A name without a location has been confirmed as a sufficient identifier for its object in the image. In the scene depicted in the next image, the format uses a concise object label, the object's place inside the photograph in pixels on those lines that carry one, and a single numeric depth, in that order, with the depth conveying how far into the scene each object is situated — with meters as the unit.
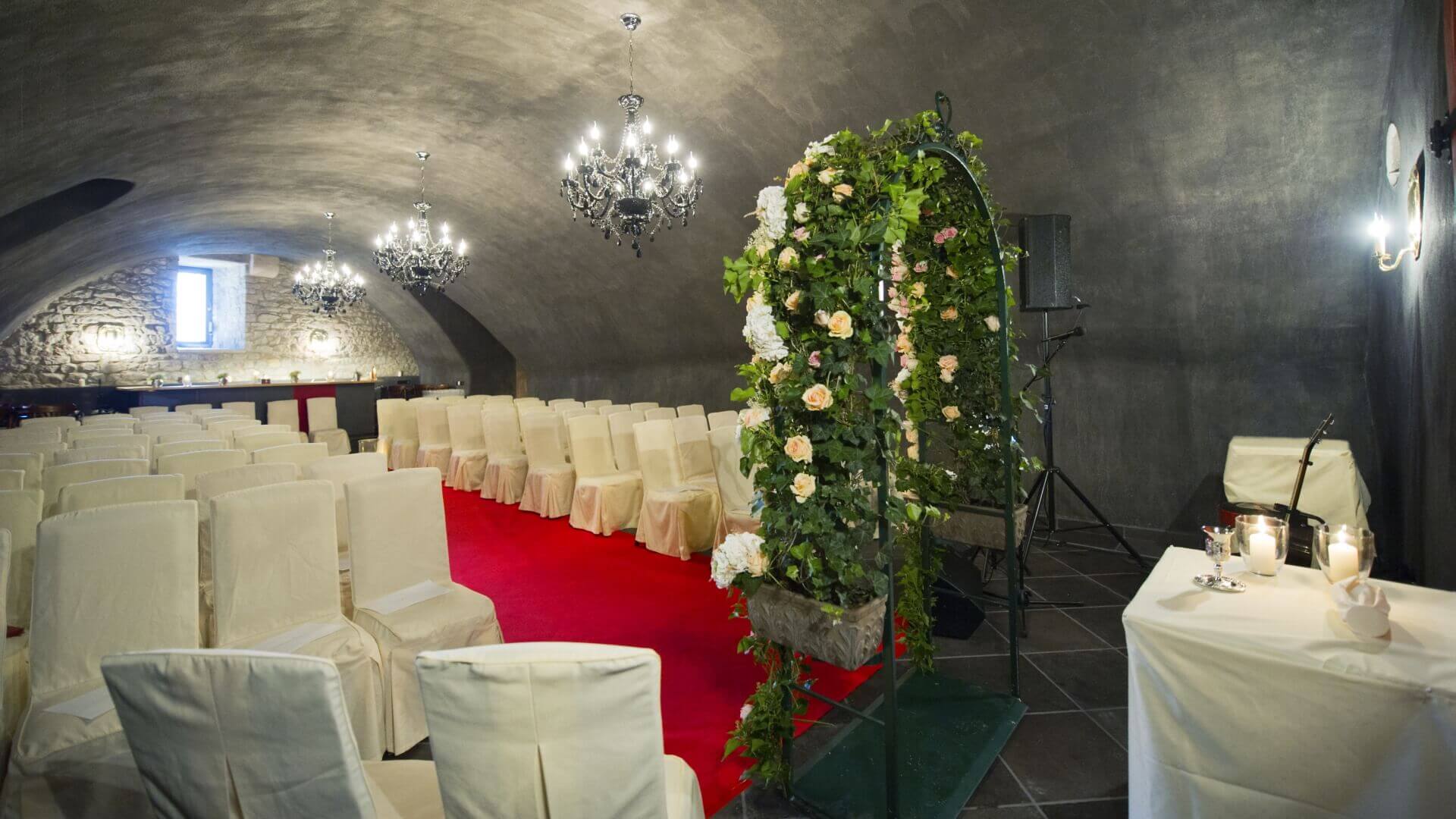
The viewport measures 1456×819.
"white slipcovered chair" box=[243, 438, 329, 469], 4.14
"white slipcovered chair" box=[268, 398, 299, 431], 9.07
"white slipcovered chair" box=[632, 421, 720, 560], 4.91
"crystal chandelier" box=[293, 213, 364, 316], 12.09
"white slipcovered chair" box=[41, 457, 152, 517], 3.34
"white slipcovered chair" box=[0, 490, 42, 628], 2.56
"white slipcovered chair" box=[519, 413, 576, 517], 6.19
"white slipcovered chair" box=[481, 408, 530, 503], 6.95
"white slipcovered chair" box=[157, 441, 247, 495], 3.66
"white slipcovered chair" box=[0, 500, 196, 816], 1.77
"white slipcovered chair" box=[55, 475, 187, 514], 2.74
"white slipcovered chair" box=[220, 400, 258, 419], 9.22
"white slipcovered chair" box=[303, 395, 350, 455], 8.90
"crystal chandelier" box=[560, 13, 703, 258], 5.35
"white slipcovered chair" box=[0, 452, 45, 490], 3.46
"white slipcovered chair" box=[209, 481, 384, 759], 2.38
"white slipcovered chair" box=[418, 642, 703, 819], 1.17
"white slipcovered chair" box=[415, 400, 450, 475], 8.21
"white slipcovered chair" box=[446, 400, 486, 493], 7.64
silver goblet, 1.71
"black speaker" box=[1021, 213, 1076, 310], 3.97
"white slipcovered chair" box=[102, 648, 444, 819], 1.20
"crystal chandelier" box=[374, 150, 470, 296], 8.41
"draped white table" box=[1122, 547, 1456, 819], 1.23
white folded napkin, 1.35
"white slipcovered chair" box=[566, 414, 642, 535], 5.59
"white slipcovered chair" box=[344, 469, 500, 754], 2.50
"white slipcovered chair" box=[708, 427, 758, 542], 4.62
